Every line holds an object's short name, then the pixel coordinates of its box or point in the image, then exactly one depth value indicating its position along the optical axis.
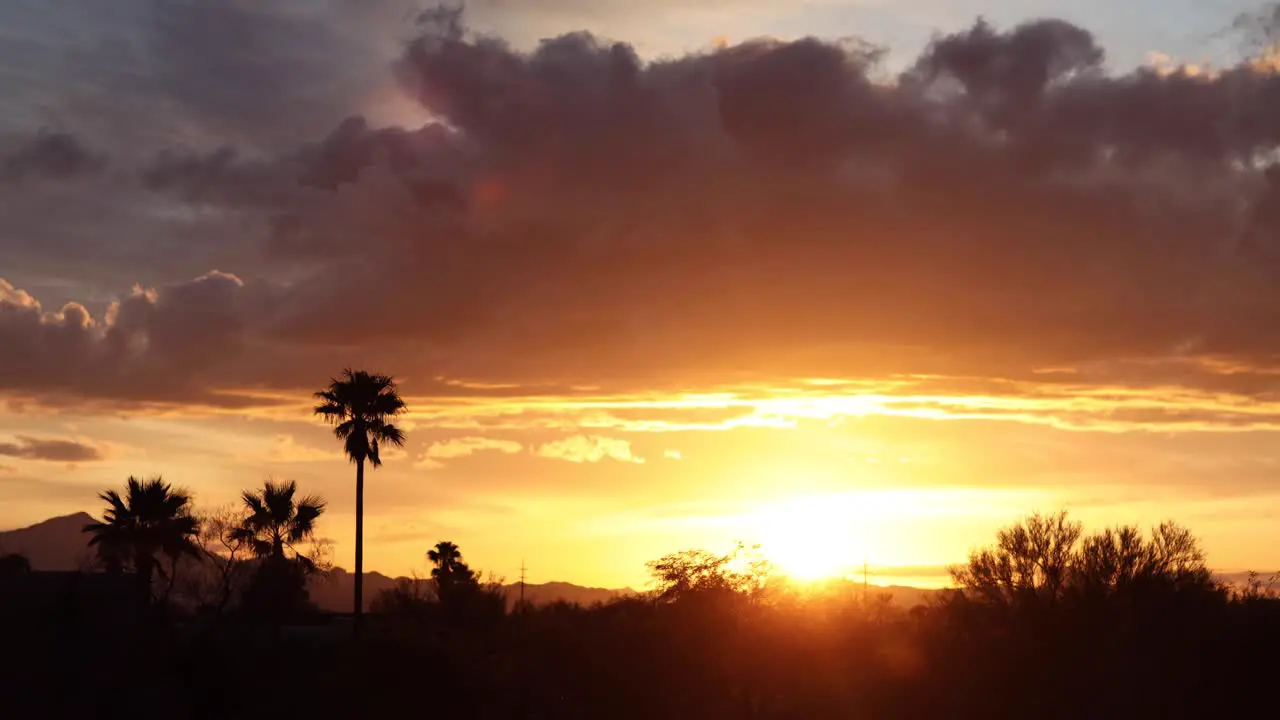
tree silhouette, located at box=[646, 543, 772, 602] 67.31
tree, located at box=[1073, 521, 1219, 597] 69.75
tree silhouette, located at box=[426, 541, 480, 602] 95.32
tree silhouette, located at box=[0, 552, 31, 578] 54.84
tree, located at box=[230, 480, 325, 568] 74.62
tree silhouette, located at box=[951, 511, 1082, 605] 74.62
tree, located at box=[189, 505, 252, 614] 74.00
